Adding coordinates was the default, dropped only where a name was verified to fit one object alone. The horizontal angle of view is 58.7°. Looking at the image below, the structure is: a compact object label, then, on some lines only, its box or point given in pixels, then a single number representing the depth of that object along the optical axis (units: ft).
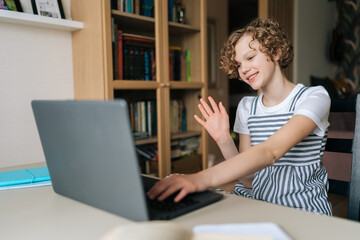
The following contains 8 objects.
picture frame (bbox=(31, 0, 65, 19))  6.22
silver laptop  1.73
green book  8.44
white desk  1.89
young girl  2.85
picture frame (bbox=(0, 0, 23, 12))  5.76
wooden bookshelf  6.35
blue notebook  3.05
